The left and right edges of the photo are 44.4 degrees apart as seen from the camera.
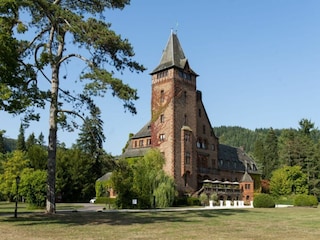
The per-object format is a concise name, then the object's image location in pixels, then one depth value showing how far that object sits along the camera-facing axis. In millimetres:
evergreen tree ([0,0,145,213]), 17016
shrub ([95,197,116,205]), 54062
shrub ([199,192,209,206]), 53219
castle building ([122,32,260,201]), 54406
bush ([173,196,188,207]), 49500
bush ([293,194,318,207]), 47781
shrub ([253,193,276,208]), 44134
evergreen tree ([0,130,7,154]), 99000
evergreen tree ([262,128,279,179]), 92000
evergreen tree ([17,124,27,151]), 104119
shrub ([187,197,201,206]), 51253
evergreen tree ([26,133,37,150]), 112375
